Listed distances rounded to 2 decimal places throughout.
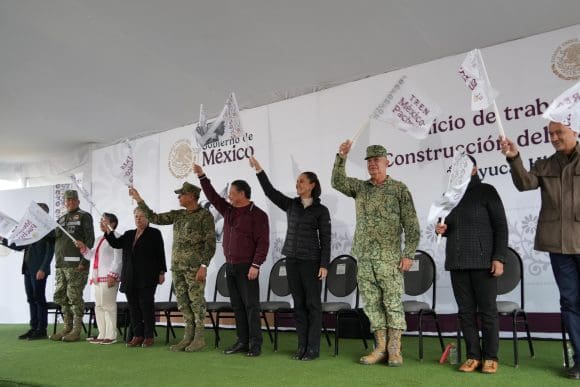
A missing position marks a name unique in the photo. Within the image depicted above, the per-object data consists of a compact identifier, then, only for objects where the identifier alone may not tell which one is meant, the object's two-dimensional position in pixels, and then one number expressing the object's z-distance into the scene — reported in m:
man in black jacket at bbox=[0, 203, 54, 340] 6.02
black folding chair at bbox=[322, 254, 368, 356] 5.00
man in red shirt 4.26
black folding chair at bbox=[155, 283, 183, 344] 5.35
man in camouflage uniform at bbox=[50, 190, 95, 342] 5.67
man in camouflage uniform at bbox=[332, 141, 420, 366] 3.65
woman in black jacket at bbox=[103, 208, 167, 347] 5.00
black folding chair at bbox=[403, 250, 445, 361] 4.58
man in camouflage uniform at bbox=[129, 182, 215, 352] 4.67
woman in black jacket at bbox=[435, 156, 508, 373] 3.29
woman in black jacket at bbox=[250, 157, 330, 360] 3.98
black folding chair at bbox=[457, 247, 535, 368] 4.07
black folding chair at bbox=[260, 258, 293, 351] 5.47
